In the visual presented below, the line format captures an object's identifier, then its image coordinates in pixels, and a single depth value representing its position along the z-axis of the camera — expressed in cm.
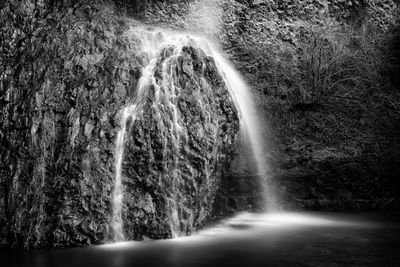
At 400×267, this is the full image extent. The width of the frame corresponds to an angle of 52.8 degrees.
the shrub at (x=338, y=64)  1112
